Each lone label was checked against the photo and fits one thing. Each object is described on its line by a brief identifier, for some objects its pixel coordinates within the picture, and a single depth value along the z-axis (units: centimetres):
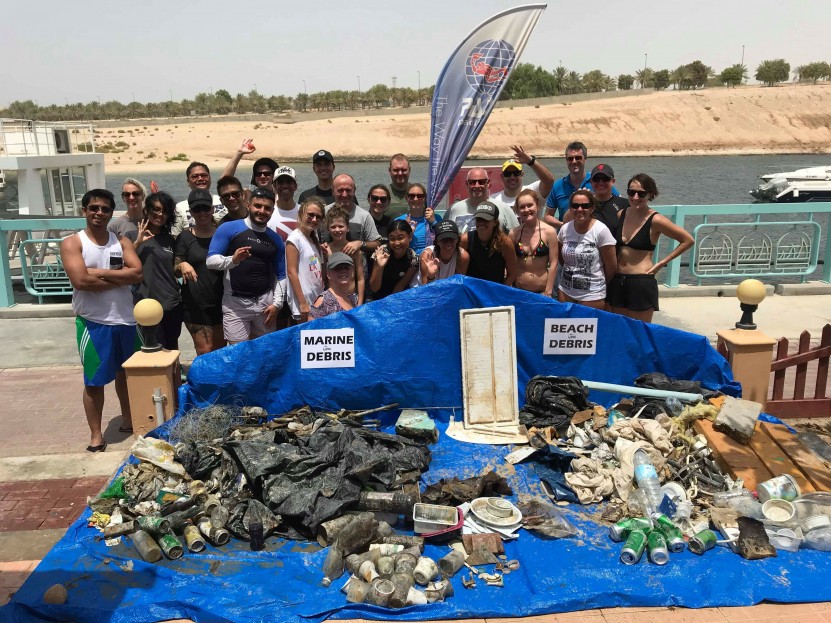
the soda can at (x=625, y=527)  390
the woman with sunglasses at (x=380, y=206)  616
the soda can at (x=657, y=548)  371
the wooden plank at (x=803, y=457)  436
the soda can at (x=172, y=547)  383
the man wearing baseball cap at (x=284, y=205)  606
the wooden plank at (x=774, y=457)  436
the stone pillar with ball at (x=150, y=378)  510
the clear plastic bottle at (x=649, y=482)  417
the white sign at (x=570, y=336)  549
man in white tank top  516
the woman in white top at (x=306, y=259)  548
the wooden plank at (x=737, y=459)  441
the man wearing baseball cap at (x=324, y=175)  653
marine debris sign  532
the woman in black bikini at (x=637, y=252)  588
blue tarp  344
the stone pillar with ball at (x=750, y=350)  557
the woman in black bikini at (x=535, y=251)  583
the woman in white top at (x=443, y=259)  550
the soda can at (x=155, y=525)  395
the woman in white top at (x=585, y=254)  571
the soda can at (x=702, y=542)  381
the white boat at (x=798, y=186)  3241
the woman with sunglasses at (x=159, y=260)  573
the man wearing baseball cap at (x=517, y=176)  654
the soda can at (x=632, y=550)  371
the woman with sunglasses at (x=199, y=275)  571
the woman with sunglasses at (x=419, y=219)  607
